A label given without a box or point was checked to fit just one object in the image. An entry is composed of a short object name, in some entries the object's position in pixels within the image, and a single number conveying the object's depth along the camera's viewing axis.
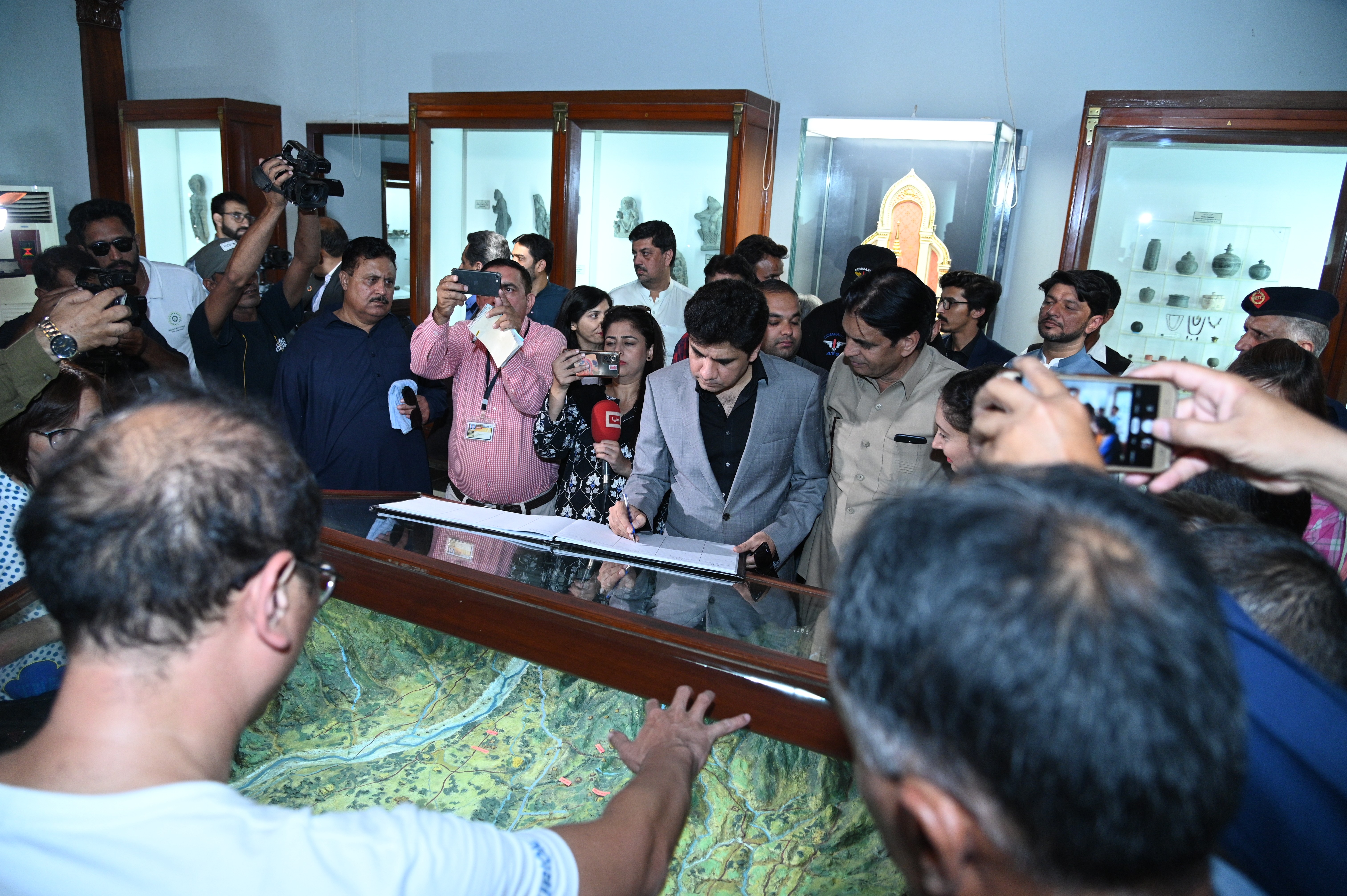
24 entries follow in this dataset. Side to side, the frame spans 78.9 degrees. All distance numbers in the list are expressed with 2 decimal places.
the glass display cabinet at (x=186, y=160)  7.23
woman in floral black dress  3.09
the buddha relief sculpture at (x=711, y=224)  5.74
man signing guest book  2.73
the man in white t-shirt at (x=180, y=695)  0.80
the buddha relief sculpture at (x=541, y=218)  6.32
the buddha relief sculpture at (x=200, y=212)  7.85
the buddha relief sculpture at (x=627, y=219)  6.04
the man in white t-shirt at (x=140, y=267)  3.82
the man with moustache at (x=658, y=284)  5.13
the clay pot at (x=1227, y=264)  4.60
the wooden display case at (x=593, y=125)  5.26
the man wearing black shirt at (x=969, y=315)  4.40
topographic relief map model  1.48
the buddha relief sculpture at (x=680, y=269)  5.86
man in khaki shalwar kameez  2.74
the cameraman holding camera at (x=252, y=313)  3.68
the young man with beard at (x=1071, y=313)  3.92
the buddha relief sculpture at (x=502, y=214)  6.48
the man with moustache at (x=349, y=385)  3.46
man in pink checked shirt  3.42
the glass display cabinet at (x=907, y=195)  4.87
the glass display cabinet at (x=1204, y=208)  4.16
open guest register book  2.04
